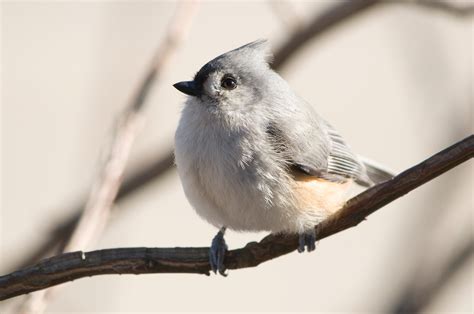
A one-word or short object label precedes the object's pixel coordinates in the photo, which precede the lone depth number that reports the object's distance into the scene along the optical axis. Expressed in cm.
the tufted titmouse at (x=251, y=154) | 411
